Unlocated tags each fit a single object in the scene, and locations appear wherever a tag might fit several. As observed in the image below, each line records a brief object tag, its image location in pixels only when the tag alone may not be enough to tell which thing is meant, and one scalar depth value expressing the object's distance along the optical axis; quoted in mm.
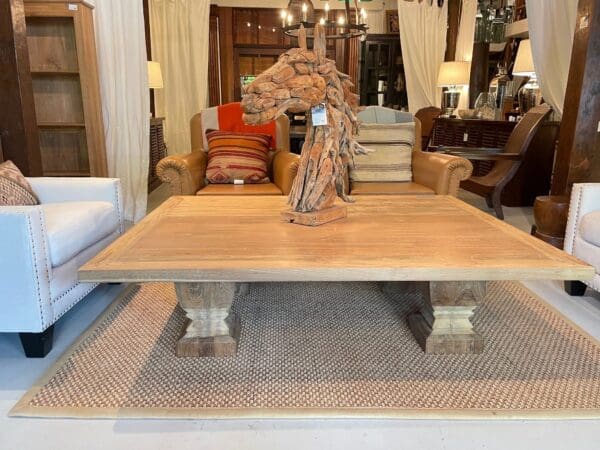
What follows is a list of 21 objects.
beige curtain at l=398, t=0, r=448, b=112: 6047
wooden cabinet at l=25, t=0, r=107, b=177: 3369
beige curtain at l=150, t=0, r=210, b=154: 5660
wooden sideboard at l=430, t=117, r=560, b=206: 4070
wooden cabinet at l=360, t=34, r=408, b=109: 6707
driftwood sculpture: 1724
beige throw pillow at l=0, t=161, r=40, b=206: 1974
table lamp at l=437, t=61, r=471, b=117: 5238
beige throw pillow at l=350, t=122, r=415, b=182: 3264
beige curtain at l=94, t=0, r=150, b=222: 3502
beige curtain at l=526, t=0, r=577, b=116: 3166
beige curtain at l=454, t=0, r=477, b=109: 5621
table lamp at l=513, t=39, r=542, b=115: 4094
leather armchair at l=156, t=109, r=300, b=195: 2834
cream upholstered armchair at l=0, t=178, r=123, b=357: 1604
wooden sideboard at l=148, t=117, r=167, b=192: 4832
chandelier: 3539
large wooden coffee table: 1363
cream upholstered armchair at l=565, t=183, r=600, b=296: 2059
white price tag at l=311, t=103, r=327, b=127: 1852
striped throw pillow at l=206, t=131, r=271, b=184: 3098
